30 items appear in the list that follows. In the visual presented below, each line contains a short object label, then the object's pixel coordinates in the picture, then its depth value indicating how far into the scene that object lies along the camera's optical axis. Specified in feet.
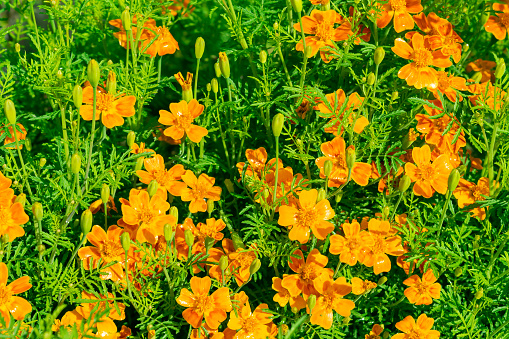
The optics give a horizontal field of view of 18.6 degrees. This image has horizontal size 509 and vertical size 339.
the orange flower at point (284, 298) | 2.67
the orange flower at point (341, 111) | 2.69
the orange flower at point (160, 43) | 2.86
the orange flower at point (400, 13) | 2.80
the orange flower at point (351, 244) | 2.65
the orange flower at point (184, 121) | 2.75
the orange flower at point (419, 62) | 2.76
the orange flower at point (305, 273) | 2.67
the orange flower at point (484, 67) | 2.94
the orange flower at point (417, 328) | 2.68
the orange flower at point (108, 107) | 2.72
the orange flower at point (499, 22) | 2.89
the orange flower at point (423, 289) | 2.69
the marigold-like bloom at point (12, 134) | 2.78
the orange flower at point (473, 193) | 2.78
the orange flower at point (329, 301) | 2.65
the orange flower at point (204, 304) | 2.62
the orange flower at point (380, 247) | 2.67
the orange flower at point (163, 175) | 2.75
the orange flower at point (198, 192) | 2.75
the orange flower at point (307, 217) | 2.65
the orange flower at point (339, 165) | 2.69
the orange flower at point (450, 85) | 2.82
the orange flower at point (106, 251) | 2.67
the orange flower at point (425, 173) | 2.71
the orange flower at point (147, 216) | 2.66
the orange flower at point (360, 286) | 2.67
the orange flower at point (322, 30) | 2.76
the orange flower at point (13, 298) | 2.58
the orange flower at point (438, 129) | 2.77
